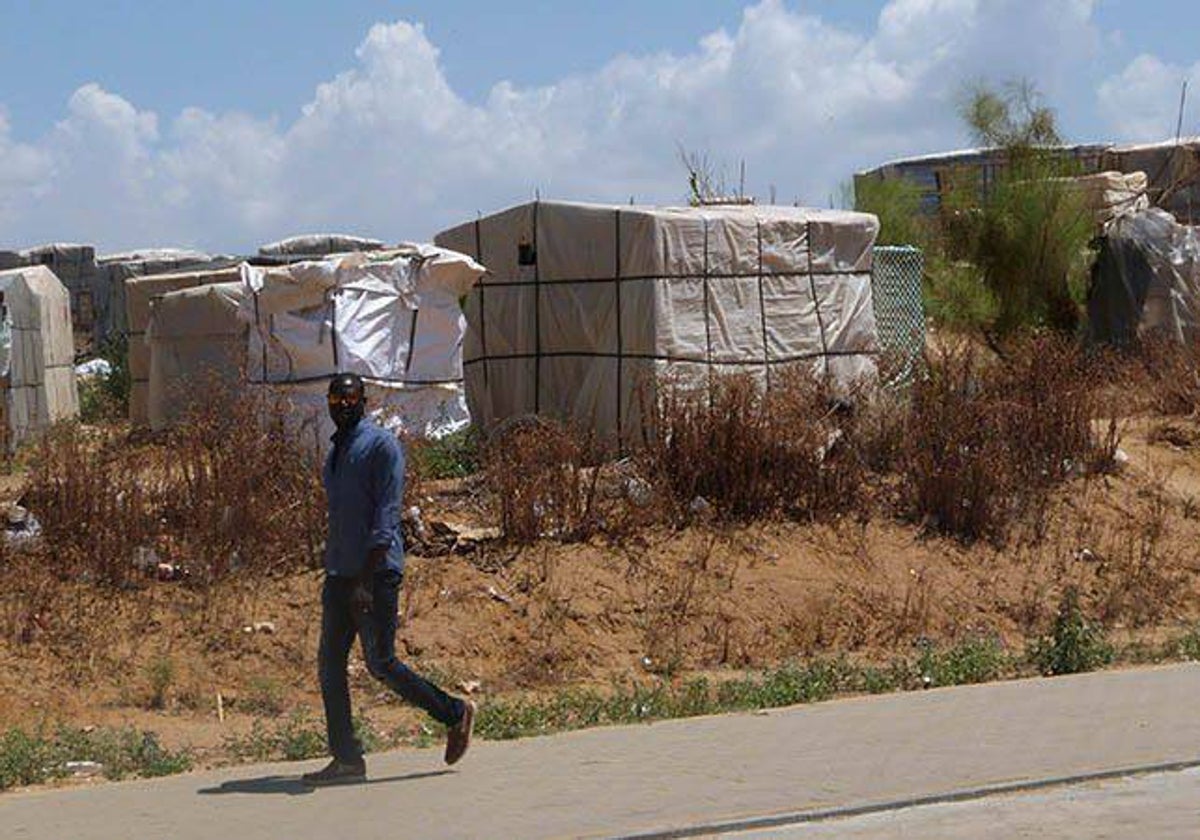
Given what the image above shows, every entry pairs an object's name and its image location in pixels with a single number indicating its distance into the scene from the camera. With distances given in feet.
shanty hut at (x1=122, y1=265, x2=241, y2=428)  75.61
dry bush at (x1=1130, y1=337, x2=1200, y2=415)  68.23
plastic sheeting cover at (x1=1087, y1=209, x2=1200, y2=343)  76.69
